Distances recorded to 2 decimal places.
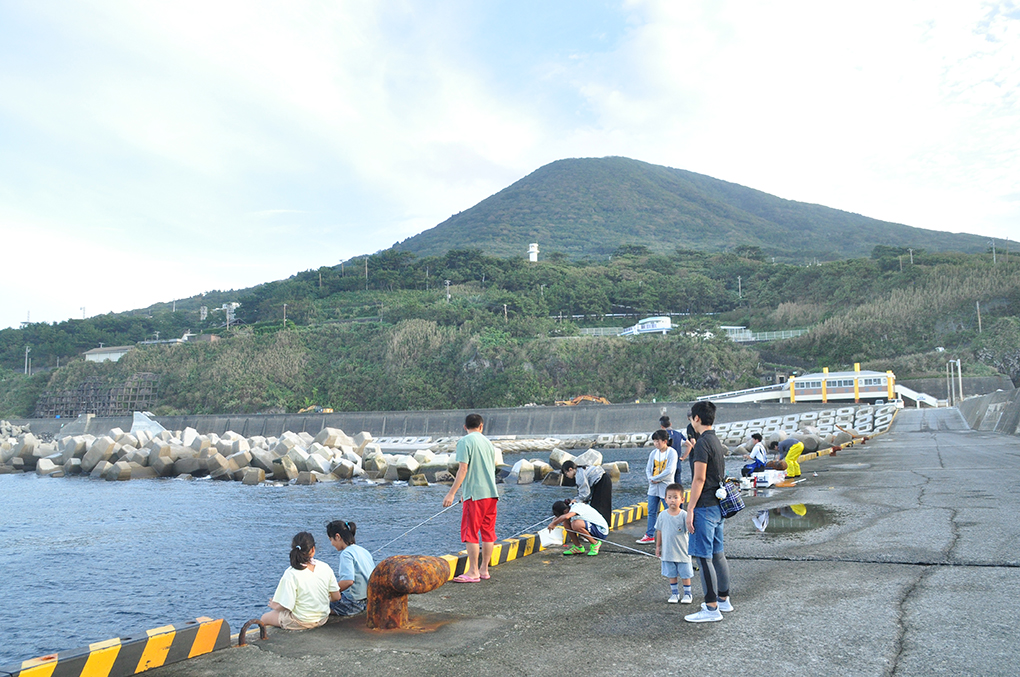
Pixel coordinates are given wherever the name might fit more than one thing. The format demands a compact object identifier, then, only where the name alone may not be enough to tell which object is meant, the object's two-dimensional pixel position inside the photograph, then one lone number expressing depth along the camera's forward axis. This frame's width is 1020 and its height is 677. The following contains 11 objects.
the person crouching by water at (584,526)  8.01
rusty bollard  5.21
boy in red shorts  6.64
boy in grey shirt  5.51
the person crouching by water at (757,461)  13.70
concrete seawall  40.03
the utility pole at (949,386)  48.55
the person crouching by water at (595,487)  8.28
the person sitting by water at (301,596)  5.42
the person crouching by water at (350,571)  5.85
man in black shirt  4.97
